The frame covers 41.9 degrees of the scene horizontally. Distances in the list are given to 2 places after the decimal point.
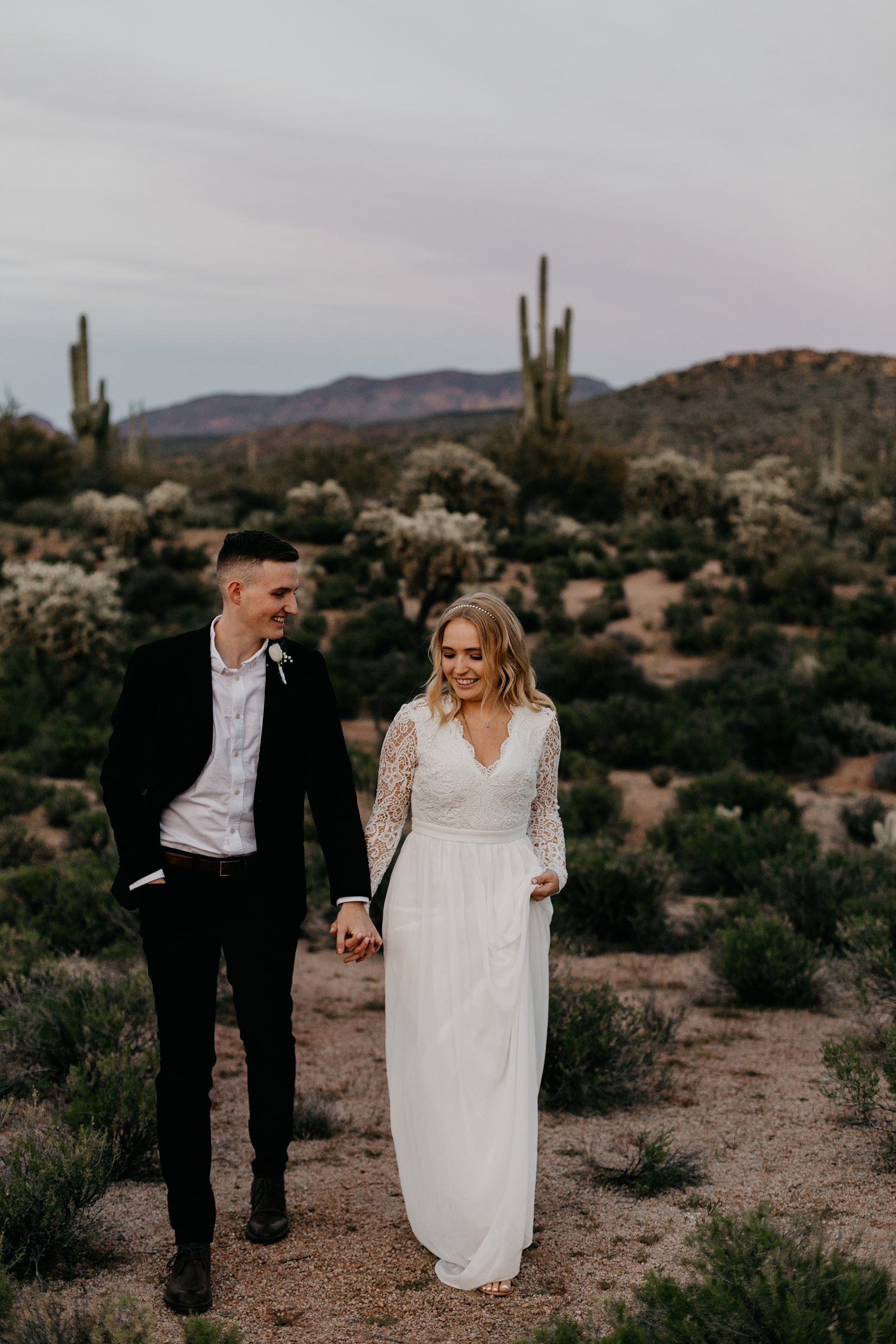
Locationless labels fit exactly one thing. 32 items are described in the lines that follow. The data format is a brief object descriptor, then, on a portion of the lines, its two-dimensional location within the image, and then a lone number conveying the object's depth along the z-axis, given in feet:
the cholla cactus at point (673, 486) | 96.68
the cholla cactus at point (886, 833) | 30.35
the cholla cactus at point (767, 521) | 73.82
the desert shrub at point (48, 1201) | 11.57
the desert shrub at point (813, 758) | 44.52
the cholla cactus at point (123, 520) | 81.46
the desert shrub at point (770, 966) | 21.52
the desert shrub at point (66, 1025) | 16.81
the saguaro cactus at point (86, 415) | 104.22
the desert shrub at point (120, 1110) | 14.06
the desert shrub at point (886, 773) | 42.09
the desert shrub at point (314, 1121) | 16.02
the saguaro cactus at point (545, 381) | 100.27
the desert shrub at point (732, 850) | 29.89
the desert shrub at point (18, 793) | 38.09
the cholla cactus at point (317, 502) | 94.48
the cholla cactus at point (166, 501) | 83.92
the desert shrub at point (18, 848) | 31.99
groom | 11.34
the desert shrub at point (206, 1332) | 9.22
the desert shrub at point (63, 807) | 36.60
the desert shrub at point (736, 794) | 38.19
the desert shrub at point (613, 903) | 26.23
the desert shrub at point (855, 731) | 45.98
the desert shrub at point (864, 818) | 35.42
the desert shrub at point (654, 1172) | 13.89
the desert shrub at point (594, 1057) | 16.98
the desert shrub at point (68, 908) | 24.36
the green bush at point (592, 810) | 36.29
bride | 11.42
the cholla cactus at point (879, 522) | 83.30
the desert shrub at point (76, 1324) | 9.32
